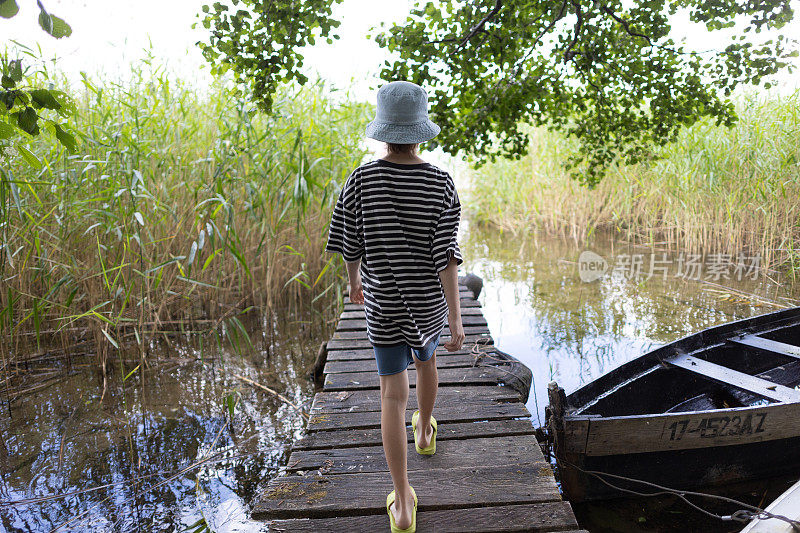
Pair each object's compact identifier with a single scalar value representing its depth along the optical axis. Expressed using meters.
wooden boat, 2.55
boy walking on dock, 1.72
